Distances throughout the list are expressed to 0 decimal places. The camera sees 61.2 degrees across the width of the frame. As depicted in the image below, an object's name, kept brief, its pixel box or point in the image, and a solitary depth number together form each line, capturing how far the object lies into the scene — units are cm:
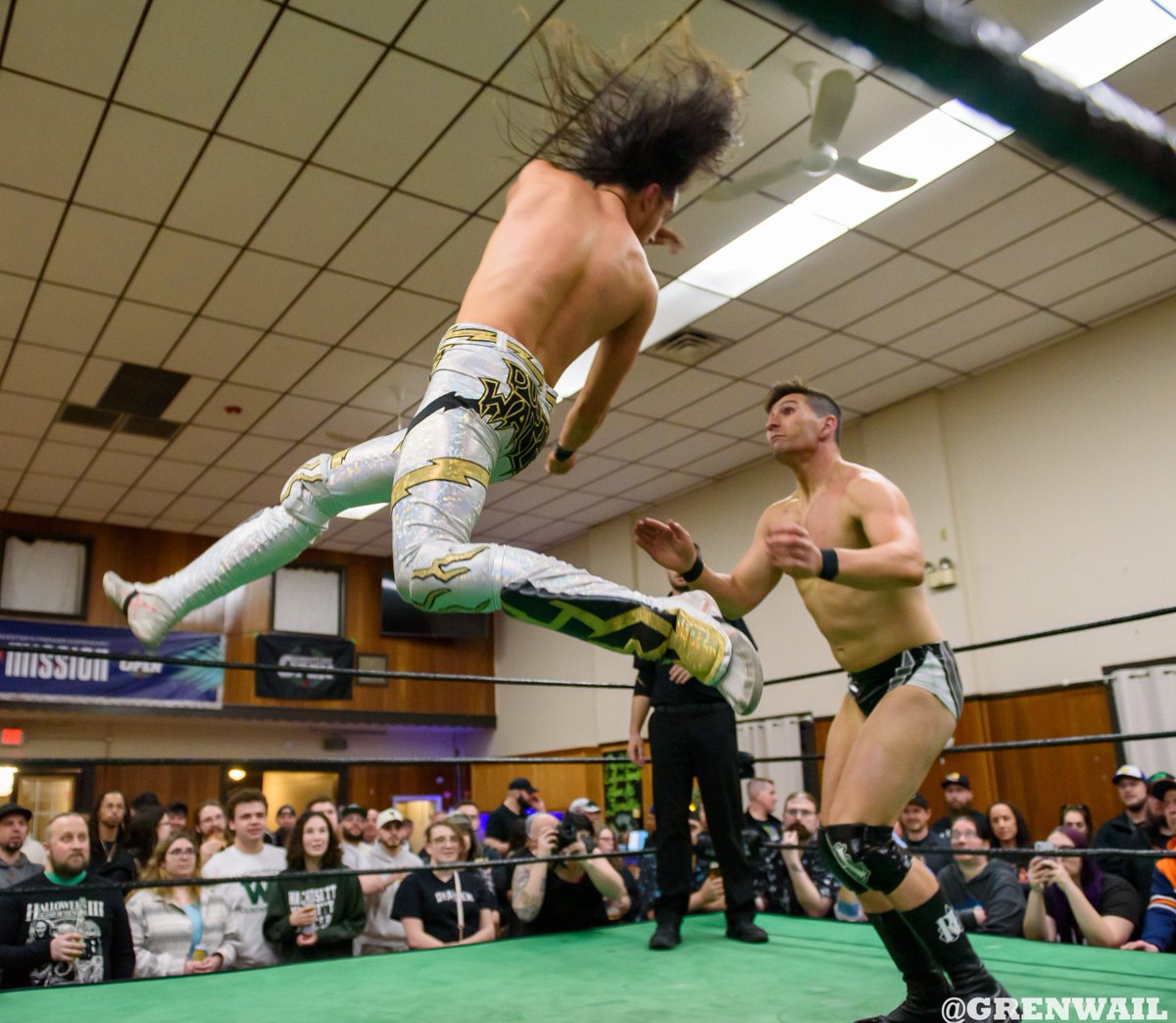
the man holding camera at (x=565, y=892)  297
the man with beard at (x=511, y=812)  552
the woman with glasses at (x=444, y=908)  321
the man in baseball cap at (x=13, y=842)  333
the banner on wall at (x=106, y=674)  788
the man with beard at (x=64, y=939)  236
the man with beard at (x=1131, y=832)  347
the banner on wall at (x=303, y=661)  895
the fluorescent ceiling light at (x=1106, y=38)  371
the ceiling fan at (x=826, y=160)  370
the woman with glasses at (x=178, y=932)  312
